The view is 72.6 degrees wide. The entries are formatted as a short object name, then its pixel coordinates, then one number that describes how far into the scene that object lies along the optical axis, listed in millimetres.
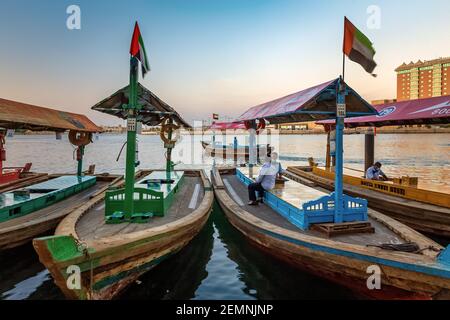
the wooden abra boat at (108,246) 4645
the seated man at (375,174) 12297
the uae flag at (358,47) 6797
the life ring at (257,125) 13898
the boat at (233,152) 41062
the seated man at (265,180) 9586
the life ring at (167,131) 11781
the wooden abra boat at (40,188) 7816
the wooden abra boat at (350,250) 4758
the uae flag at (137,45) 6834
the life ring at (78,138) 13906
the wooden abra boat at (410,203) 8781
